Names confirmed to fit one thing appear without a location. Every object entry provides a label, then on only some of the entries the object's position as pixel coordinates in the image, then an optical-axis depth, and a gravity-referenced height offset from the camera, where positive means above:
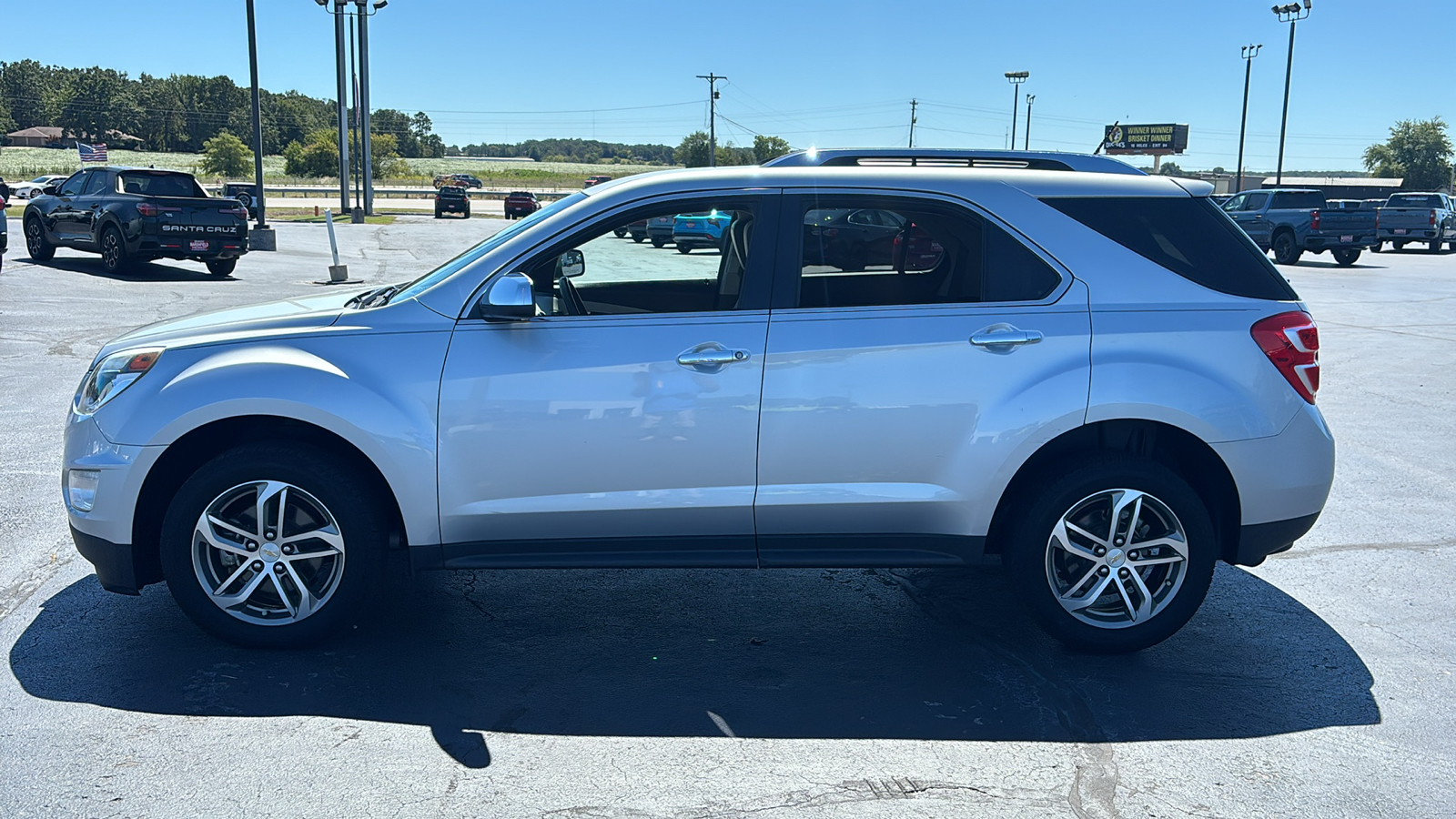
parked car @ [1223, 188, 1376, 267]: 28.66 +0.10
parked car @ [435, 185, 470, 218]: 53.34 +0.39
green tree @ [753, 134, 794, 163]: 117.18 +7.56
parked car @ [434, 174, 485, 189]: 90.25 +2.40
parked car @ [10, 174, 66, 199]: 35.78 +0.46
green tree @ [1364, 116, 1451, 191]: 113.75 +7.62
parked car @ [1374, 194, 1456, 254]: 34.81 +0.23
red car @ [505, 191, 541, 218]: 55.91 +0.31
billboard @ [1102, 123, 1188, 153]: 92.44 +7.19
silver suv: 4.14 -0.73
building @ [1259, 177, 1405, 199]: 83.38 +3.19
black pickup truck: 18.59 -0.29
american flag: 45.09 +1.93
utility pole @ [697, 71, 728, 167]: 85.50 +8.49
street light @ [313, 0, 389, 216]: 40.19 +4.38
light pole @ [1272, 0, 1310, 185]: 56.03 +10.59
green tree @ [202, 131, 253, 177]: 98.06 +3.99
